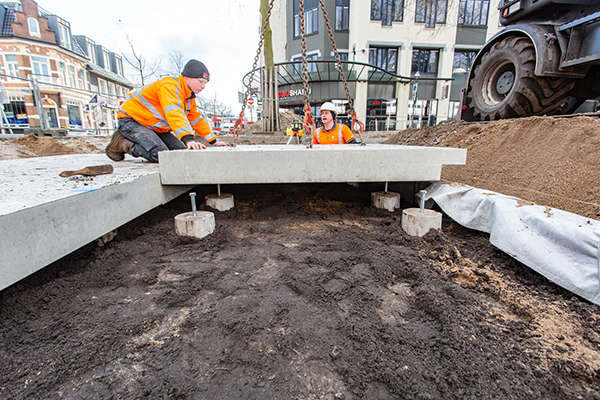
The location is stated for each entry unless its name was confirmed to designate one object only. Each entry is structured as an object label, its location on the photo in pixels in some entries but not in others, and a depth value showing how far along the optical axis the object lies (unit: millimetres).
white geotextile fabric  1795
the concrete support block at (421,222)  2801
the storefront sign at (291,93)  22352
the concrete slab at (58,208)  1436
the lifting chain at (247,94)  3895
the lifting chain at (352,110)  4070
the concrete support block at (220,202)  3427
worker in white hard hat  5984
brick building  24469
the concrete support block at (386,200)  3590
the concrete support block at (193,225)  2770
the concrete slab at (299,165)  2914
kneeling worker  3305
